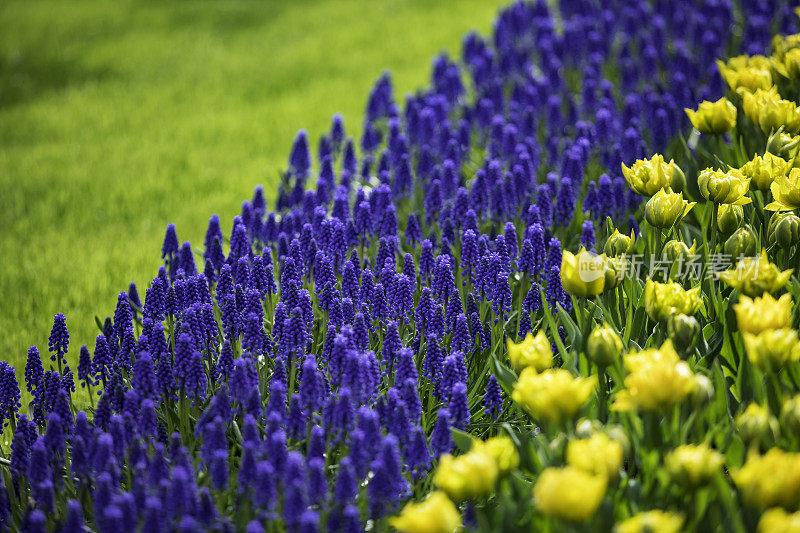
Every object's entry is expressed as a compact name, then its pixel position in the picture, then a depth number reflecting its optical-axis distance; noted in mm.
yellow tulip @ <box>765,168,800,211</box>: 5715
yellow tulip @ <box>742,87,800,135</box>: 6809
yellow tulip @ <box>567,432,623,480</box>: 3668
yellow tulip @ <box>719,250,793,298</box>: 4949
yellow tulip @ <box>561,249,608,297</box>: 5086
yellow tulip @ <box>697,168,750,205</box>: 5762
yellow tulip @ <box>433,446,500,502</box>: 3756
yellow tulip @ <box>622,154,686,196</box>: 6091
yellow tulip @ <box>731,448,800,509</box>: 3539
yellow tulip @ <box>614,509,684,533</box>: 3420
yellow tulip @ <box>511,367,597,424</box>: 4031
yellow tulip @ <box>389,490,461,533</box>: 3506
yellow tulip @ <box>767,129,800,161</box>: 6613
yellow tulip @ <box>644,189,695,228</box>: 5773
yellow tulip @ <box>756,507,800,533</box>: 3314
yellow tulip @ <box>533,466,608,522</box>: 3402
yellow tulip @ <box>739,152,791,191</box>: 5953
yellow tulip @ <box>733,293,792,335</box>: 4406
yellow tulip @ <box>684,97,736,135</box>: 6965
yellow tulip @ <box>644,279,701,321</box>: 4926
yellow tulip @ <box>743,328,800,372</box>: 4273
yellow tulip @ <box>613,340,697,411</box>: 4008
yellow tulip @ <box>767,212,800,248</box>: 5590
